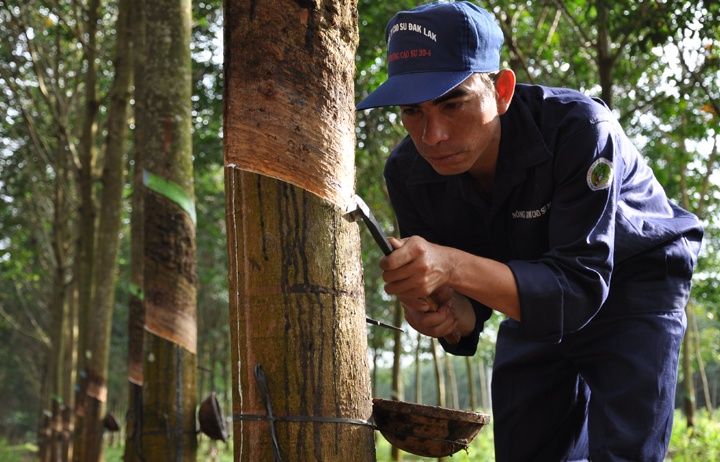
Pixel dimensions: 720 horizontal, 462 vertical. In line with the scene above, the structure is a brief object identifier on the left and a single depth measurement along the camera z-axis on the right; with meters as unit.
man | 2.17
